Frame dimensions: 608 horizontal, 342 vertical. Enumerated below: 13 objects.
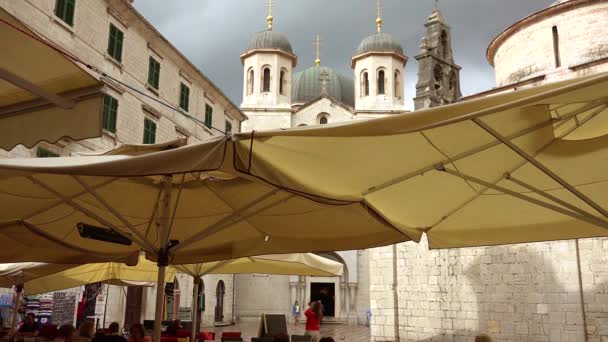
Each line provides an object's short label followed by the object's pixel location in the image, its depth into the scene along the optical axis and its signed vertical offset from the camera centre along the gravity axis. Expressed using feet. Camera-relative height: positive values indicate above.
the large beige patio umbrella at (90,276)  34.14 +0.88
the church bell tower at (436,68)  56.08 +23.66
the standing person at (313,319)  34.50 -1.71
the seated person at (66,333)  24.32 -1.93
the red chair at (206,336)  33.56 -2.91
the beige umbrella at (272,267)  32.07 +1.45
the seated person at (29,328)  32.73 -2.35
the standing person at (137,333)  22.53 -1.80
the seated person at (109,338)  20.66 -1.79
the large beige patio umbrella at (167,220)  18.16 +2.56
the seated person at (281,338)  23.46 -1.97
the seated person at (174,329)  33.65 -2.37
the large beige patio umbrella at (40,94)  14.49 +5.65
